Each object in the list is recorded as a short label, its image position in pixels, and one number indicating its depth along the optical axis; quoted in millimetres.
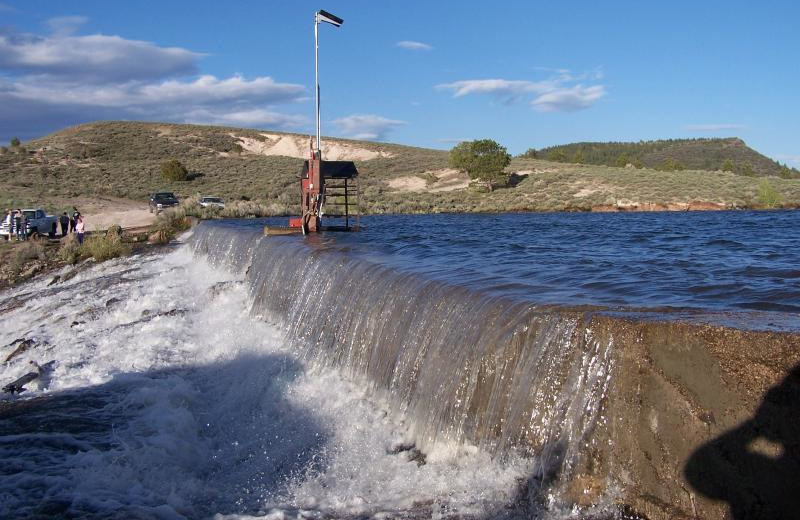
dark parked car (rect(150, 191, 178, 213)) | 41312
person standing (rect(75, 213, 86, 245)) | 26055
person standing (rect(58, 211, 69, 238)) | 30766
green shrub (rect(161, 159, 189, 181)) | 59062
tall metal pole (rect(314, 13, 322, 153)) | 20531
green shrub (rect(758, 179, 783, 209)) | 40562
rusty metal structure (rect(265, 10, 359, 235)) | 18688
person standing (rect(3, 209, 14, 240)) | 29441
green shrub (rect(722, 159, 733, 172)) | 91500
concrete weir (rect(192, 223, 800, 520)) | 4113
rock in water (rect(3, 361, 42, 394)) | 9470
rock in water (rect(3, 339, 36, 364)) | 12149
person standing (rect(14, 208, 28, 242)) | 28550
